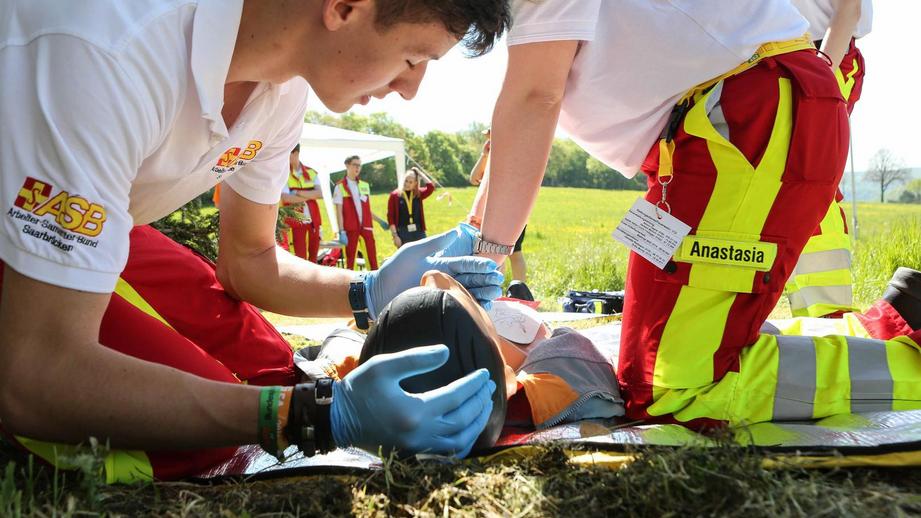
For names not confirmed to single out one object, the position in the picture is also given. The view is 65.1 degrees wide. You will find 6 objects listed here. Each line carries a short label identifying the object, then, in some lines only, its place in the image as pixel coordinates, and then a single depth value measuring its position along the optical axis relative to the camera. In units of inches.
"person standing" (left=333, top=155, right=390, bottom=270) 469.1
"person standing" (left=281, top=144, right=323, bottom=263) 385.0
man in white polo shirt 49.3
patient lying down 63.6
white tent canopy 552.7
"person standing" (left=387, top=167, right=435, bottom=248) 451.8
